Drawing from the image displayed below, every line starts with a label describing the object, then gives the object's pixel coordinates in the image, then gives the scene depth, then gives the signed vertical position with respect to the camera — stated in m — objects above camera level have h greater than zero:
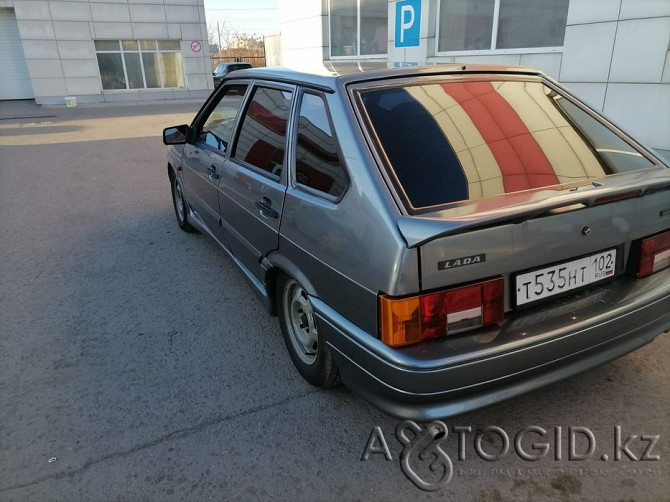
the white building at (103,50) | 20.27 +1.10
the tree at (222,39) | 61.69 +4.12
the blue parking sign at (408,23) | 10.16 +0.91
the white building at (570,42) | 6.22 +0.34
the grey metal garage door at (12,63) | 21.58 +0.68
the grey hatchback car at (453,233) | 1.90 -0.68
